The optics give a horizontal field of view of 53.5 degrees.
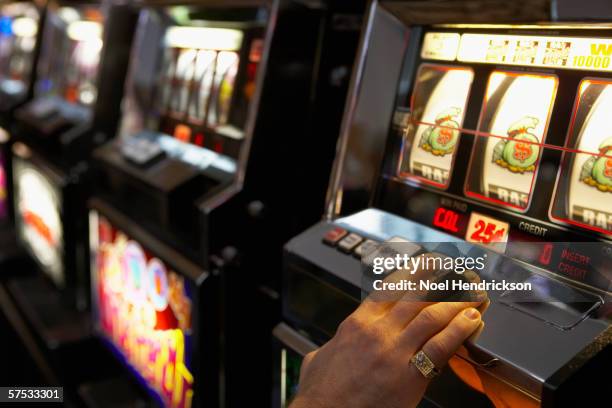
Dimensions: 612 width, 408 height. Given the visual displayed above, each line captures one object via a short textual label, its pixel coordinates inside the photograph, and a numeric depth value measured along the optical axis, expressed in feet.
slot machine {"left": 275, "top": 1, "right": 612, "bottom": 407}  3.04
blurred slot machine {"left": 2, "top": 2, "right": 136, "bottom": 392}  7.88
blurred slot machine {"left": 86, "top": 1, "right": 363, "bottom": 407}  5.41
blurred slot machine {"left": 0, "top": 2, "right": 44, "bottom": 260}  10.69
